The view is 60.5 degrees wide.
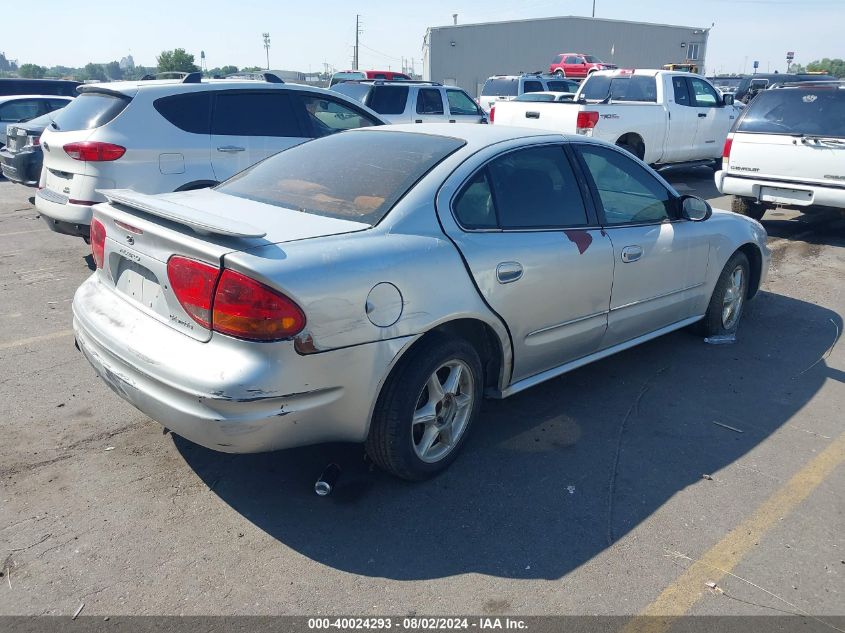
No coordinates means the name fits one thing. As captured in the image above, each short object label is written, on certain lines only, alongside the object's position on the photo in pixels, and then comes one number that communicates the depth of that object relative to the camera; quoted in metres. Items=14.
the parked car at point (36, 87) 16.39
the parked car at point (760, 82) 21.64
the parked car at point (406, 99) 13.48
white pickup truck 11.45
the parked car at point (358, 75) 21.73
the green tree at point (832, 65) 73.28
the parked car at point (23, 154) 9.48
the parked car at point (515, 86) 22.91
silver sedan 2.87
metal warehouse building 49.31
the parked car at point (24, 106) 14.36
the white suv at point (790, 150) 8.46
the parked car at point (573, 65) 35.25
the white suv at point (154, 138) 6.43
